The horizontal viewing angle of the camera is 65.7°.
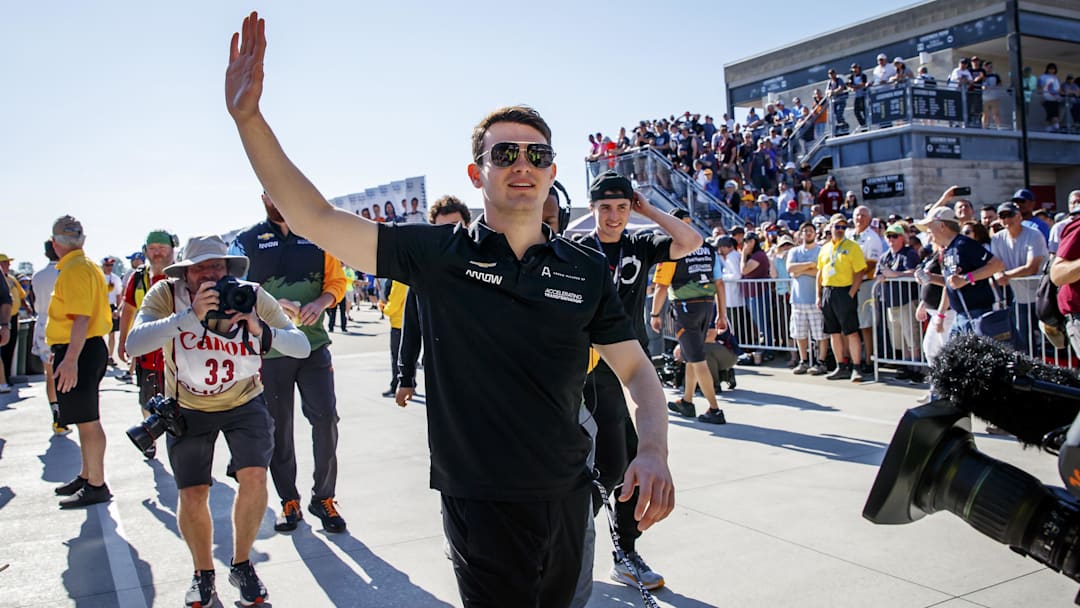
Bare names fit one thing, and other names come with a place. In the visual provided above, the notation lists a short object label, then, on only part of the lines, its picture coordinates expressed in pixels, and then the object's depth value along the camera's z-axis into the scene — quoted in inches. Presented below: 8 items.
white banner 1257.6
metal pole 608.7
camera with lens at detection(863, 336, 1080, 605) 70.2
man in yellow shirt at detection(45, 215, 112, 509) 237.1
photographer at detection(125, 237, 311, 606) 154.5
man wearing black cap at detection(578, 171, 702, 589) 167.2
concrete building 713.6
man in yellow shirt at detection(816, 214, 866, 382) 410.0
